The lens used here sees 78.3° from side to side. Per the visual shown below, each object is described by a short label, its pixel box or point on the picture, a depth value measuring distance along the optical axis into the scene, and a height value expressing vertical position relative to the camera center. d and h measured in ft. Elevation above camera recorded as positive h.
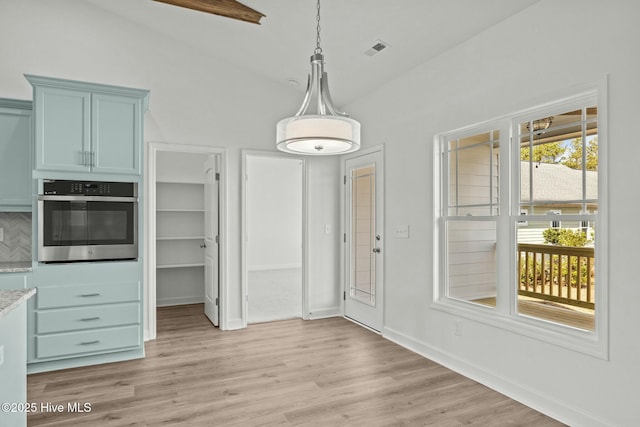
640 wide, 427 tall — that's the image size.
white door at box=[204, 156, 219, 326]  15.56 -1.17
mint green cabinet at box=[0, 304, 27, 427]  5.49 -2.25
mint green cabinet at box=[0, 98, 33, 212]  11.61 +1.70
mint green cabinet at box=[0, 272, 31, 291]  10.68 -1.86
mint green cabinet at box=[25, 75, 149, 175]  11.02 +2.51
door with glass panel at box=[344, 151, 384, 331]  14.69 -1.09
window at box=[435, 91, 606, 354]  8.34 -0.25
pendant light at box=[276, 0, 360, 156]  6.60 +1.45
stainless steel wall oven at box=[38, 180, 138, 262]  11.10 -0.25
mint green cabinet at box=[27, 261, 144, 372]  10.94 -2.98
